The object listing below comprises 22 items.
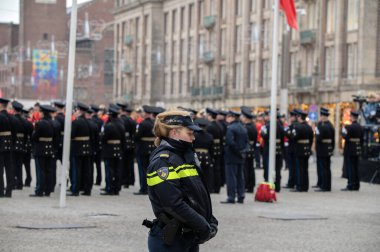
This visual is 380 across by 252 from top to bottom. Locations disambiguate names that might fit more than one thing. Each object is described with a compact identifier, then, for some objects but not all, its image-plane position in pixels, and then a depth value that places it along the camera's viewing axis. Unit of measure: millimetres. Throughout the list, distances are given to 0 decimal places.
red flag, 26875
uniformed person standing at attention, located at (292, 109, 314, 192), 26938
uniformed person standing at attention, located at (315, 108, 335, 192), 27234
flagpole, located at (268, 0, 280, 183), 23375
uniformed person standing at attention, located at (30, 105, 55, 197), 22906
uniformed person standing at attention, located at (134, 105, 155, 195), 24391
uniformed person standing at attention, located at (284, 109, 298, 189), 27312
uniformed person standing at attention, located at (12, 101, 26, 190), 23438
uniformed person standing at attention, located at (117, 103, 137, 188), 26172
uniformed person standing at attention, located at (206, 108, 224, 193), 25078
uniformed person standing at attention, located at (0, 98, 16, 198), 21641
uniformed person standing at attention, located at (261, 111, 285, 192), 26328
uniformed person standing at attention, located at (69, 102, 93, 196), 23469
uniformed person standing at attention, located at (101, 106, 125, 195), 23953
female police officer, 7977
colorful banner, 112688
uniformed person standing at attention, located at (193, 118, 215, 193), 23562
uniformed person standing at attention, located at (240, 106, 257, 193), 25797
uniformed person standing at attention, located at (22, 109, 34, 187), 24391
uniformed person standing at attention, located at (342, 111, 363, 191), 27812
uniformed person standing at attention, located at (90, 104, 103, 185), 25578
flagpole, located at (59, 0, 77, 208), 19566
